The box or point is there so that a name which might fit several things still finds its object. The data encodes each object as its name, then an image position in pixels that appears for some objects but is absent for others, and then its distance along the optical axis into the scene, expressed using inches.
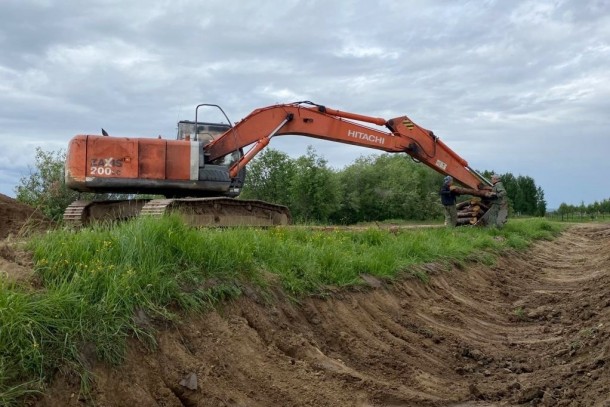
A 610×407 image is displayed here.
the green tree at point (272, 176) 1753.3
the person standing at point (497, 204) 783.7
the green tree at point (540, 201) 3842.3
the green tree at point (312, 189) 1797.5
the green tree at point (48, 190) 847.7
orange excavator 468.8
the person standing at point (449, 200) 746.8
